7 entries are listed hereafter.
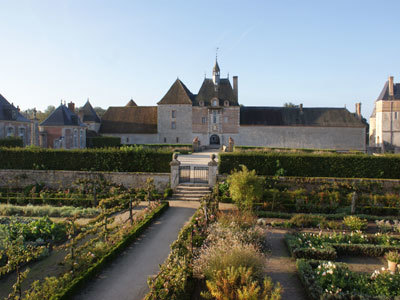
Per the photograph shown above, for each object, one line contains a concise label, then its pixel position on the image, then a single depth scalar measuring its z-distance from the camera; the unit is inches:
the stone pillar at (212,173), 613.3
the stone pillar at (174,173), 612.4
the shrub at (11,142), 888.8
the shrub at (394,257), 291.2
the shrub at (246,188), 484.7
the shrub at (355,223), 415.2
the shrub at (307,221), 434.0
